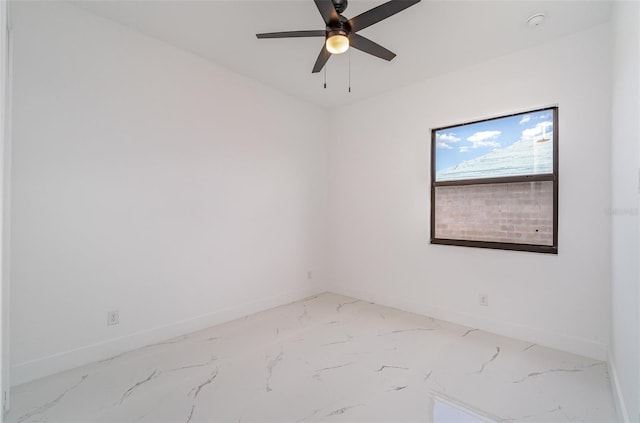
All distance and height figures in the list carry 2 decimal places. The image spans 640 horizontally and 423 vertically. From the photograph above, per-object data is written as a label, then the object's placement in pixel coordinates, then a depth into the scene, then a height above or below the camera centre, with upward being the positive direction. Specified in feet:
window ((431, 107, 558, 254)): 9.73 +1.02
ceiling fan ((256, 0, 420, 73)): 6.40 +4.11
